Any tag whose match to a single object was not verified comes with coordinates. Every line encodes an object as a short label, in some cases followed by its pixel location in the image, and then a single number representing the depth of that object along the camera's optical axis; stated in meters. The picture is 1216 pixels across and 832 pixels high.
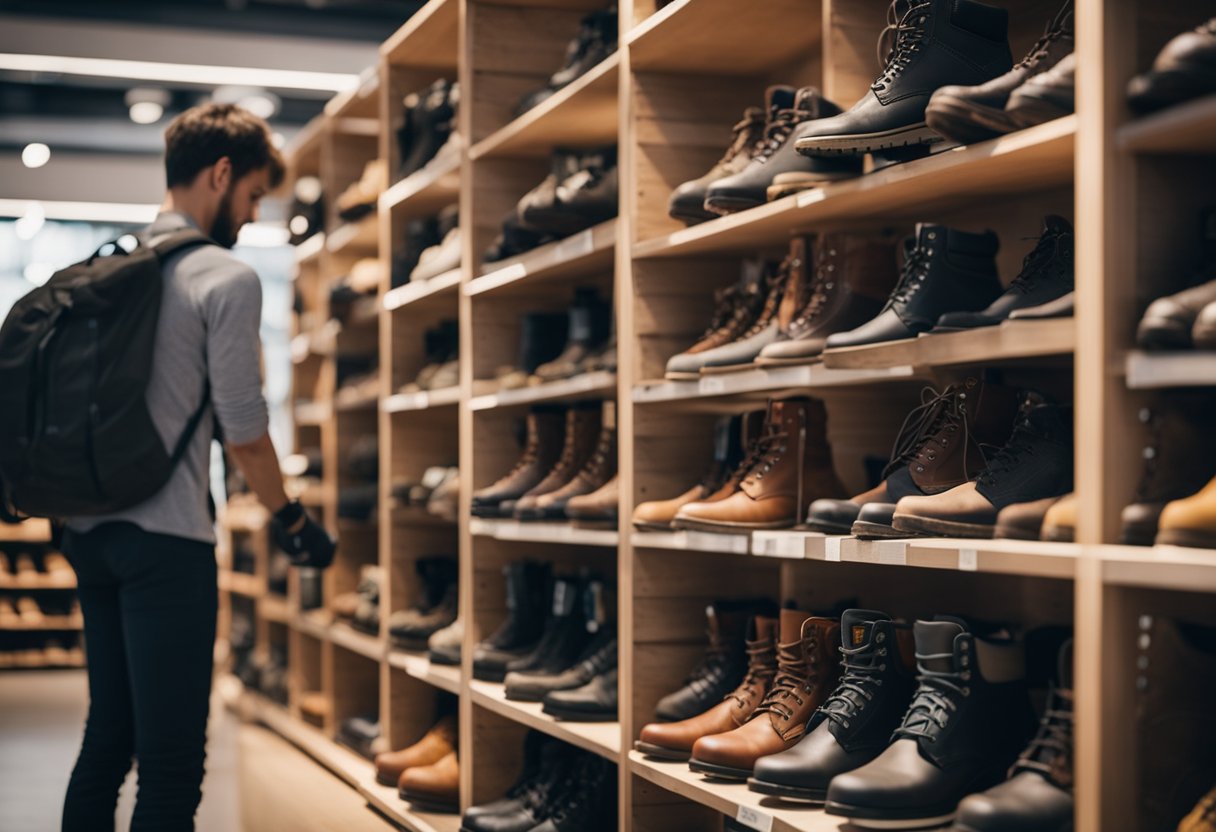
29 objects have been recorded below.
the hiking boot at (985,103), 2.01
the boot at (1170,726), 1.84
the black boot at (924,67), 2.25
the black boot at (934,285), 2.26
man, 2.62
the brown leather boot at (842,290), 2.62
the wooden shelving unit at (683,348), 1.82
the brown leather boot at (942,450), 2.27
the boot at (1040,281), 2.07
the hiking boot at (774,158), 2.63
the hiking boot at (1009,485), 2.12
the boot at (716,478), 2.98
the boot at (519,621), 3.93
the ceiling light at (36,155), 9.94
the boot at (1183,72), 1.69
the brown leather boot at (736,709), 2.81
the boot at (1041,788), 1.91
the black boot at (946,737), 2.13
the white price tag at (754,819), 2.37
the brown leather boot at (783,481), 2.72
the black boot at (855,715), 2.38
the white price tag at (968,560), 2.00
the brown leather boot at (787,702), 2.61
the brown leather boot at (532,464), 3.87
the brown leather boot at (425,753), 4.20
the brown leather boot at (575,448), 3.74
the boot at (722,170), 2.88
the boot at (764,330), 2.75
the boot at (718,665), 2.96
